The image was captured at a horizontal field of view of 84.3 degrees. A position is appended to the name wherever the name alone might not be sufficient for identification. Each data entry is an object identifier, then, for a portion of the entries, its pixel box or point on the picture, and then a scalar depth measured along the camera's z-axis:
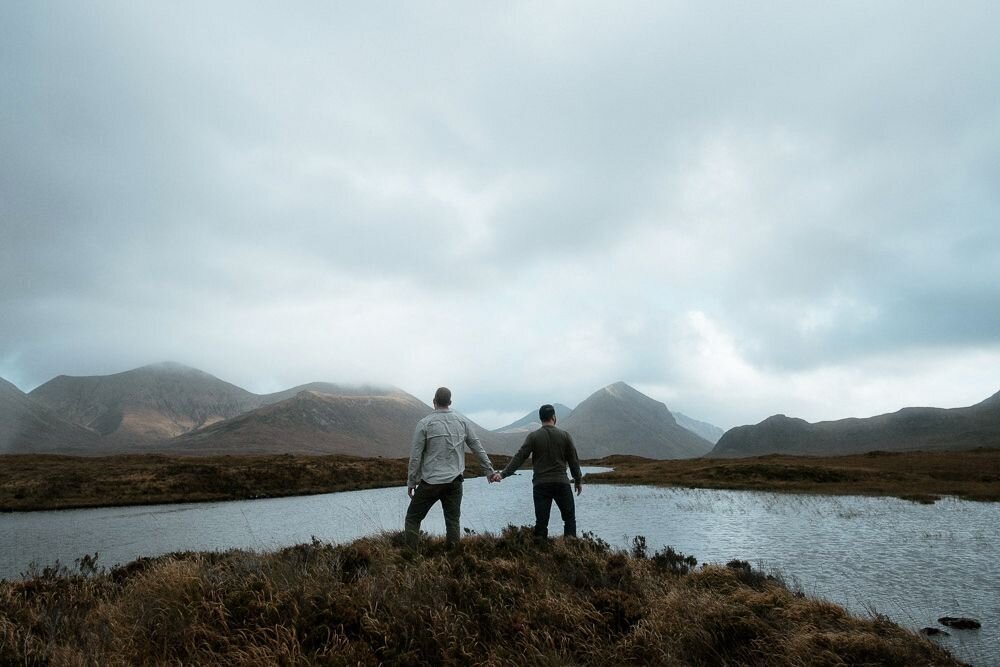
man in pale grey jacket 11.16
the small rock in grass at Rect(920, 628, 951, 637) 8.38
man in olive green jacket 12.55
